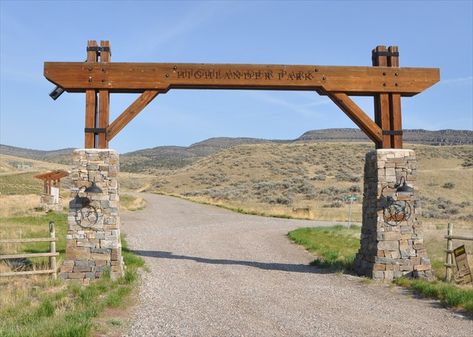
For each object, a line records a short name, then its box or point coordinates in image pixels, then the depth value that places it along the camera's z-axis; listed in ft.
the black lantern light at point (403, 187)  36.99
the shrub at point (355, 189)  153.89
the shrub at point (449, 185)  165.23
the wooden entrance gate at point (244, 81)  36.40
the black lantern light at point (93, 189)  35.17
